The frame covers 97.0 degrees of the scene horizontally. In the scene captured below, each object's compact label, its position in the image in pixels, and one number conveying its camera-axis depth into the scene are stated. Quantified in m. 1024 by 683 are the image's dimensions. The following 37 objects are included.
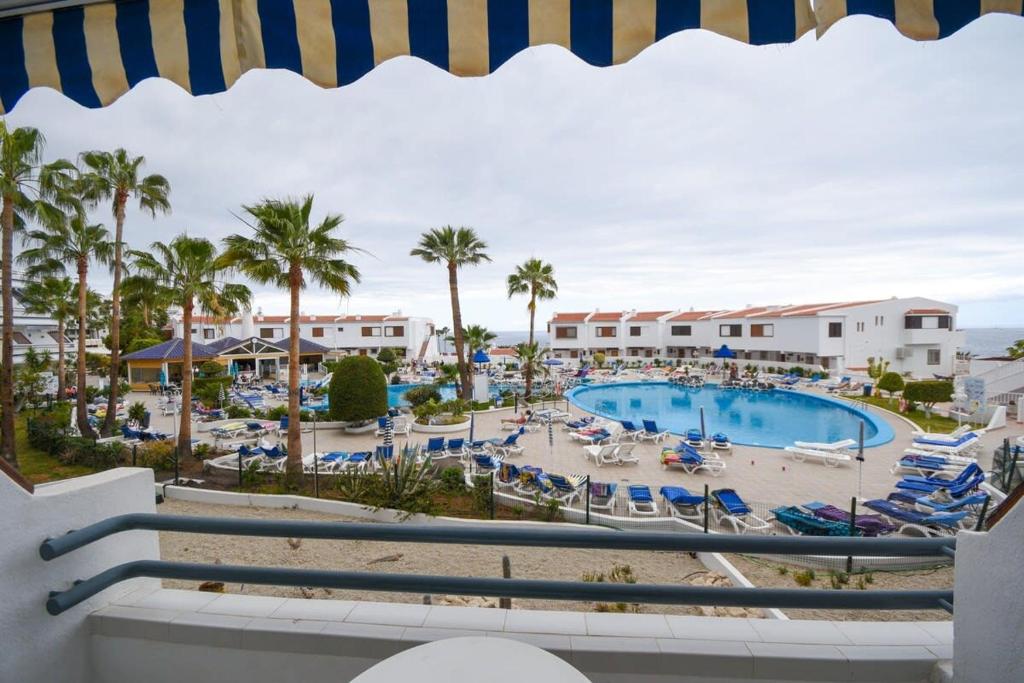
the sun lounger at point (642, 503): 9.35
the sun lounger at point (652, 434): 16.03
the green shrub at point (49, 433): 14.06
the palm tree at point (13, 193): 11.79
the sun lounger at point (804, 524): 7.76
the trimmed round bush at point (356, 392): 17.03
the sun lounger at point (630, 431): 16.13
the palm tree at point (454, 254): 23.75
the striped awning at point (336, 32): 1.58
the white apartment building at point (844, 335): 33.84
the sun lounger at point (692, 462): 12.27
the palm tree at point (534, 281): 27.75
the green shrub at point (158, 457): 12.09
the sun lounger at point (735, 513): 8.62
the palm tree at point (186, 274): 12.59
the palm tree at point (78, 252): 15.45
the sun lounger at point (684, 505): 9.20
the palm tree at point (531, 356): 25.31
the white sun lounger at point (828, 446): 13.84
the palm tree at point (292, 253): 10.98
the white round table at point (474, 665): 1.15
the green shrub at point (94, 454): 12.63
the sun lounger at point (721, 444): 14.59
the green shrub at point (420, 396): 21.41
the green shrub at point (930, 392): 19.41
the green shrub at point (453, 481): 10.30
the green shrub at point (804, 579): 6.46
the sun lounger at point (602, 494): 9.67
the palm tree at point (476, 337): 26.53
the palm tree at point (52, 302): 24.25
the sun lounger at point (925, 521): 8.15
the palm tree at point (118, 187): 14.90
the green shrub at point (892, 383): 21.87
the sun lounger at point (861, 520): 7.98
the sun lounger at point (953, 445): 13.14
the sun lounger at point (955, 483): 9.92
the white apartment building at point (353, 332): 49.53
